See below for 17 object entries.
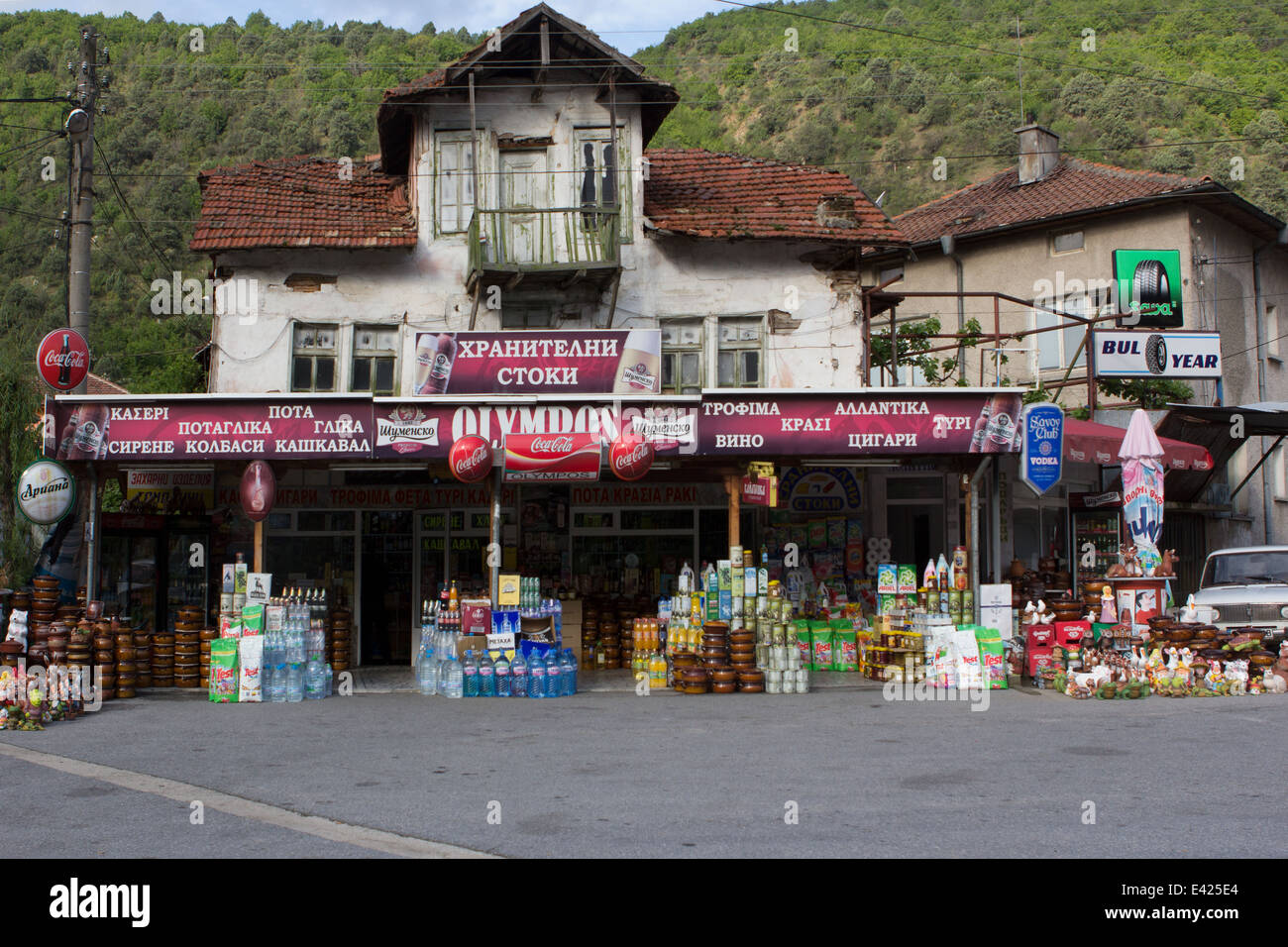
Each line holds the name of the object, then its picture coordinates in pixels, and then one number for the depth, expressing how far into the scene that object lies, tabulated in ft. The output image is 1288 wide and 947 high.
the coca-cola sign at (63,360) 53.98
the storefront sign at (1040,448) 52.42
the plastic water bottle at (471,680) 49.88
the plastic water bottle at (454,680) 50.31
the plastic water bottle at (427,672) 51.19
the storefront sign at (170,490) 62.23
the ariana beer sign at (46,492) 50.78
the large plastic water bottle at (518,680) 49.90
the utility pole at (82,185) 55.88
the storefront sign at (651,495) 63.00
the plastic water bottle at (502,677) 49.88
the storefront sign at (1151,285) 81.92
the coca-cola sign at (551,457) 50.96
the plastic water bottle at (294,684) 48.83
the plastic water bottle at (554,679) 50.01
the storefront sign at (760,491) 52.80
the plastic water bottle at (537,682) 49.78
